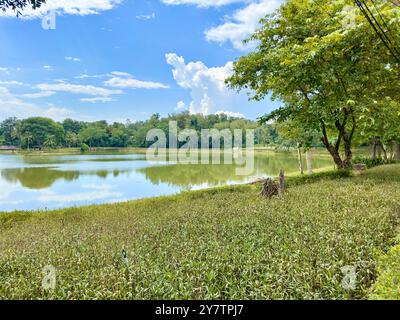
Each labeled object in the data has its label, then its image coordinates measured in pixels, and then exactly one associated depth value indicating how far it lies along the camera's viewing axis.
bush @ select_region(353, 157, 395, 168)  19.62
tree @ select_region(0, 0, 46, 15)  7.19
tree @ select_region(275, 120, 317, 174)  13.53
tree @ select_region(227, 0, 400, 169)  9.27
